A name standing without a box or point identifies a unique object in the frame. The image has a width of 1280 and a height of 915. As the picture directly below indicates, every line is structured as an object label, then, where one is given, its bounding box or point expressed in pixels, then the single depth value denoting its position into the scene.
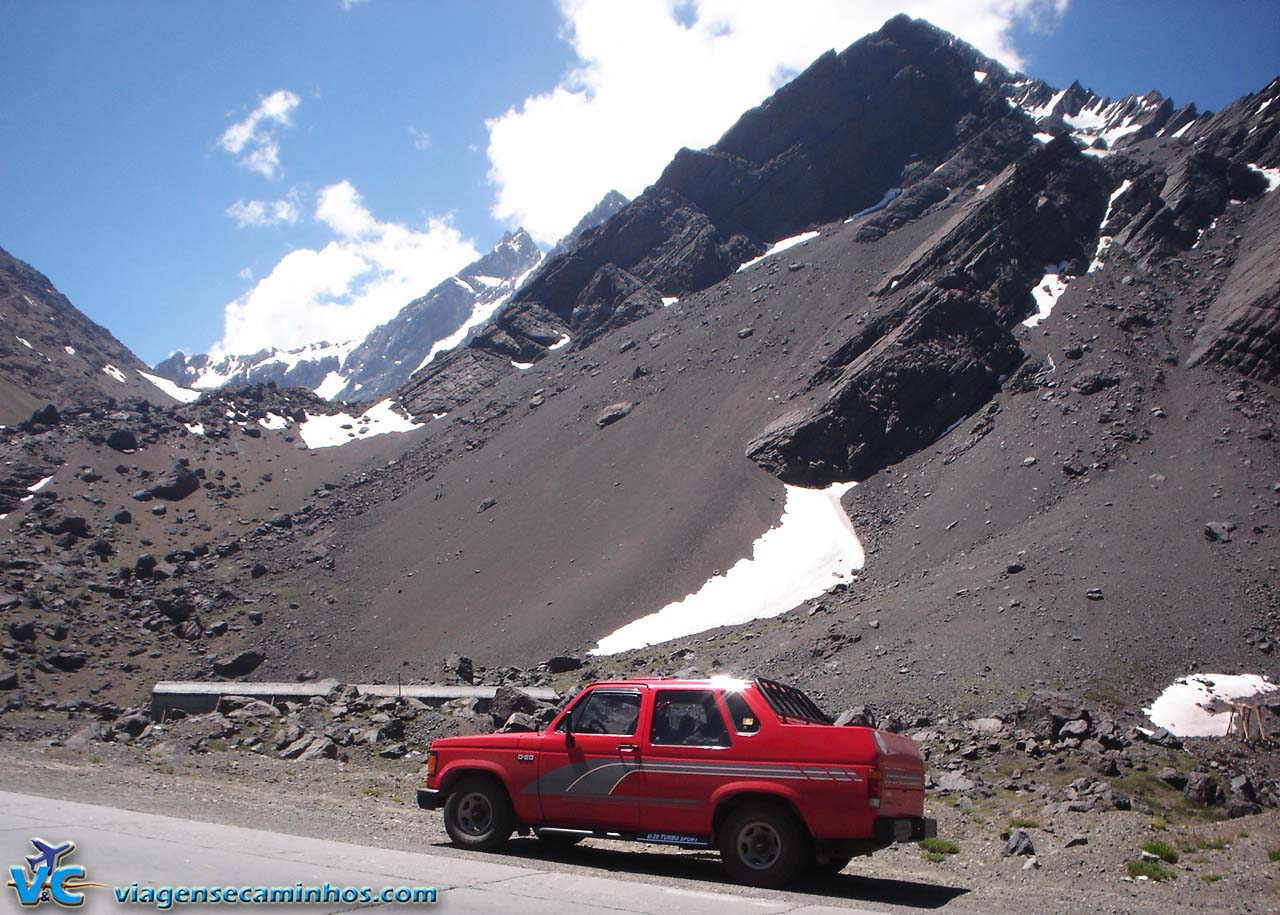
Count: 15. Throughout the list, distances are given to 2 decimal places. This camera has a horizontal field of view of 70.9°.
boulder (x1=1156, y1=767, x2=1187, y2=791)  20.41
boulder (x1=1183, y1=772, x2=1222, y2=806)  19.62
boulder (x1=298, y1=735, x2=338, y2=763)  21.39
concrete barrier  32.00
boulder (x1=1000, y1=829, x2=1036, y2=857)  11.80
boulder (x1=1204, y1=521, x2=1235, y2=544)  35.88
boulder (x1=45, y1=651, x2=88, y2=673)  48.28
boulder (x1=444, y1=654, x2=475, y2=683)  40.78
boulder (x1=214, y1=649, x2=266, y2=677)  50.25
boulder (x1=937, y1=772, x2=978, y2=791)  19.45
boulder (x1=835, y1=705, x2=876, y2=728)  18.62
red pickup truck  8.84
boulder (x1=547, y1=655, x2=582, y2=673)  40.72
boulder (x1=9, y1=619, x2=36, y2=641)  49.62
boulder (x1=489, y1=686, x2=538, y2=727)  23.77
